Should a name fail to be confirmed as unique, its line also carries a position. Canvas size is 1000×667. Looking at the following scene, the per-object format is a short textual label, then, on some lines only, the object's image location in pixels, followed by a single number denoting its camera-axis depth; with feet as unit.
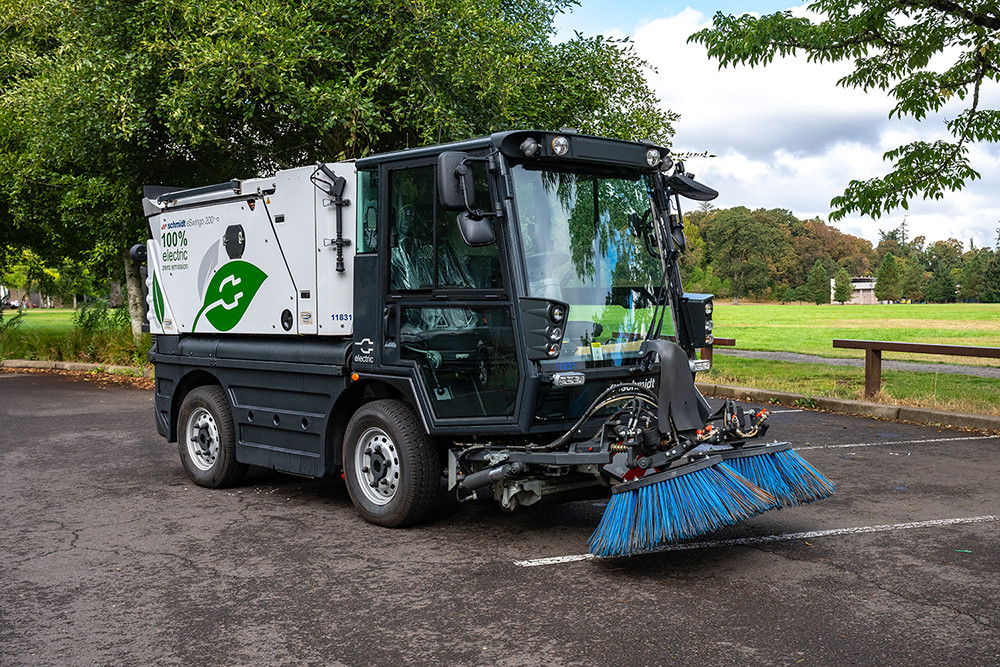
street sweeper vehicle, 17.83
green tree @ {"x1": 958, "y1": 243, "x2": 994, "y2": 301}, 323.57
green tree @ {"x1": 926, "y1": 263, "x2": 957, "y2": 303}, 335.88
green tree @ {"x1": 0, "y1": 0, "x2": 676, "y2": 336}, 41.73
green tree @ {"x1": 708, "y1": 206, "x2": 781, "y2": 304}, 328.90
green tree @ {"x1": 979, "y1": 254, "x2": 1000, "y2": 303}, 299.99
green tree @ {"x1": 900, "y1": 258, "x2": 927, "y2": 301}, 361.92
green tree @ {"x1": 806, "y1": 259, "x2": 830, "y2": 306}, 338.54
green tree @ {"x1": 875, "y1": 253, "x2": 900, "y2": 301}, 354.74
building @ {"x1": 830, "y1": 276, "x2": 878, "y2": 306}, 355.36
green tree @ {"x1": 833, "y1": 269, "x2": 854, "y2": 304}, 342.44
